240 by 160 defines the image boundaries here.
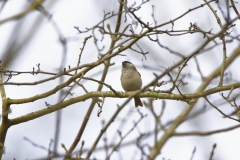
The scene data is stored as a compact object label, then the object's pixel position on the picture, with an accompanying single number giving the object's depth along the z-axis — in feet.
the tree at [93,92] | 25.29
